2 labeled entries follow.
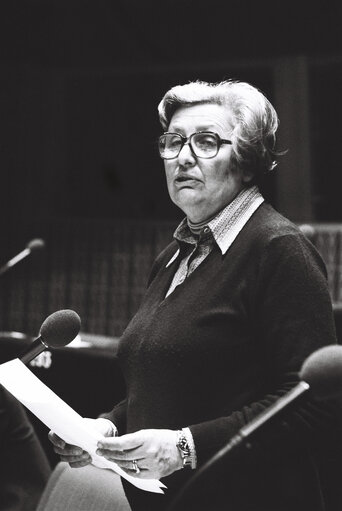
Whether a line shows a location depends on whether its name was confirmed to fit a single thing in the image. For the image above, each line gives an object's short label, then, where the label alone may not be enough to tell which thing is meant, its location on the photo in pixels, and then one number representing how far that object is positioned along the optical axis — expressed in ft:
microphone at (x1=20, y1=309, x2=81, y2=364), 15.77
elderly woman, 15.56
